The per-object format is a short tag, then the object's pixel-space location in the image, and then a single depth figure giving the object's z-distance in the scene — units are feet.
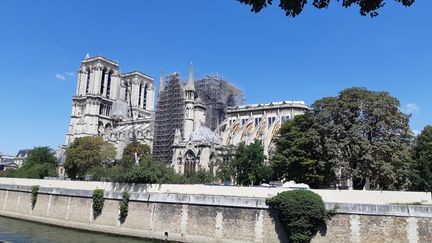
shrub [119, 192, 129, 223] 101.76
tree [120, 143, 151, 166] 251.62
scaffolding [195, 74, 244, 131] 285.43
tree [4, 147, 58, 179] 194.80
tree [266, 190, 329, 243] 72.90
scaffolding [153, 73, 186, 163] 257.48
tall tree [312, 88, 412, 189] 111.75
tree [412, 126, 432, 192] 130.31
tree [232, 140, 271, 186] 147.02
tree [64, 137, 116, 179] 231.30
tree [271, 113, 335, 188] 124.26
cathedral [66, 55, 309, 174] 226.38
